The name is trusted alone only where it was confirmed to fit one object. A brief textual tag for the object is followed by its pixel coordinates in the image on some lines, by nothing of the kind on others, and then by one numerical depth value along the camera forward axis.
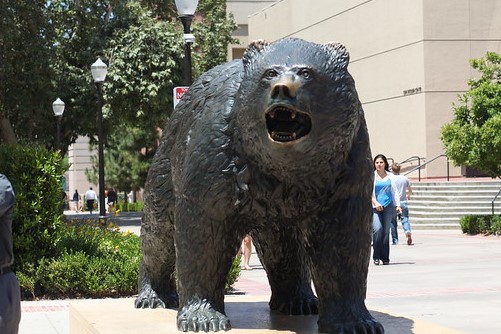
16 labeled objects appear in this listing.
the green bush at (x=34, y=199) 11.59
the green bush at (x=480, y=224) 20.98
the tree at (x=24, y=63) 26.38
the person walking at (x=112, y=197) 47.34
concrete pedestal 5.33
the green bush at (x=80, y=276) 11.50
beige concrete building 33.50
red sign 12.75
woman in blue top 14.22
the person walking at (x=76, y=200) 56.78
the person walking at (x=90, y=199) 44.09
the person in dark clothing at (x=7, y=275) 5.04
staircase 25.17
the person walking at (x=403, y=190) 17.67
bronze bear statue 4.48
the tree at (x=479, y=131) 21.42
